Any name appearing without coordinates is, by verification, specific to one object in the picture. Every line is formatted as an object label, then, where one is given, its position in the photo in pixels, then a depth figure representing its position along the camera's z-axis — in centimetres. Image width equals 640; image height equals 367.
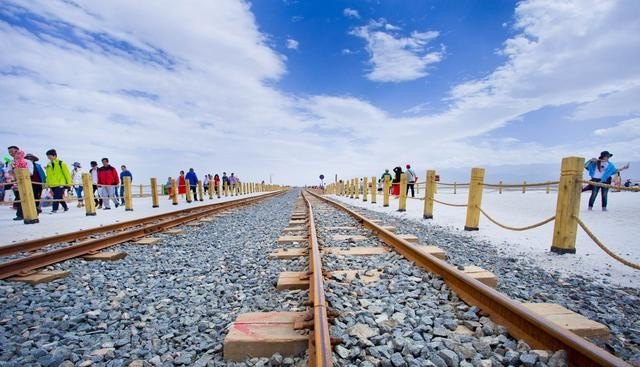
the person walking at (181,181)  1956
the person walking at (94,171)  1232
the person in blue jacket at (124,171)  1461
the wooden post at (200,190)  1927
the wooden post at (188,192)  1766
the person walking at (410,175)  1571
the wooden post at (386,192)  1301
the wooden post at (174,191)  1585
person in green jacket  981
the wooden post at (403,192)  1106
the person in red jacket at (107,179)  1187
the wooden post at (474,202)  652
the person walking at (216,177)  2789
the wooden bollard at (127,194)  1185
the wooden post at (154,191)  1384
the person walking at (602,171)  935
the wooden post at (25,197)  784
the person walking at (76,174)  1298
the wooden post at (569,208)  433
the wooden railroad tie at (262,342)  192
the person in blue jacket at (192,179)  1896
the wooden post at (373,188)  1545
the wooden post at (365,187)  1754
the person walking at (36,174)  941
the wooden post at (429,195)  860
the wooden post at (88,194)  969
